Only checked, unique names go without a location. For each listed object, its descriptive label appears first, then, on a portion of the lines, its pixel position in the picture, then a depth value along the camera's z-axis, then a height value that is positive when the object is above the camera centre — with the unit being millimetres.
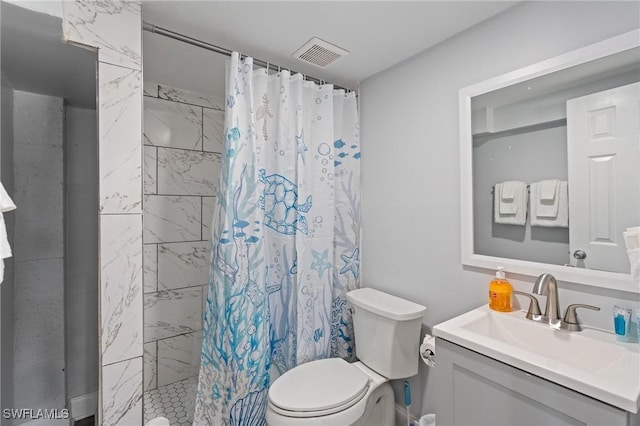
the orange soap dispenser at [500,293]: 1272 -353
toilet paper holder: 1490 -710
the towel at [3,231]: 807 -43
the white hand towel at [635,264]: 874 -155
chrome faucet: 1128 -313
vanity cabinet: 766 -561
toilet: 1306 -857
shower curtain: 1546 -150
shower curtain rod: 1426 +924
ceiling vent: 1612 +949
